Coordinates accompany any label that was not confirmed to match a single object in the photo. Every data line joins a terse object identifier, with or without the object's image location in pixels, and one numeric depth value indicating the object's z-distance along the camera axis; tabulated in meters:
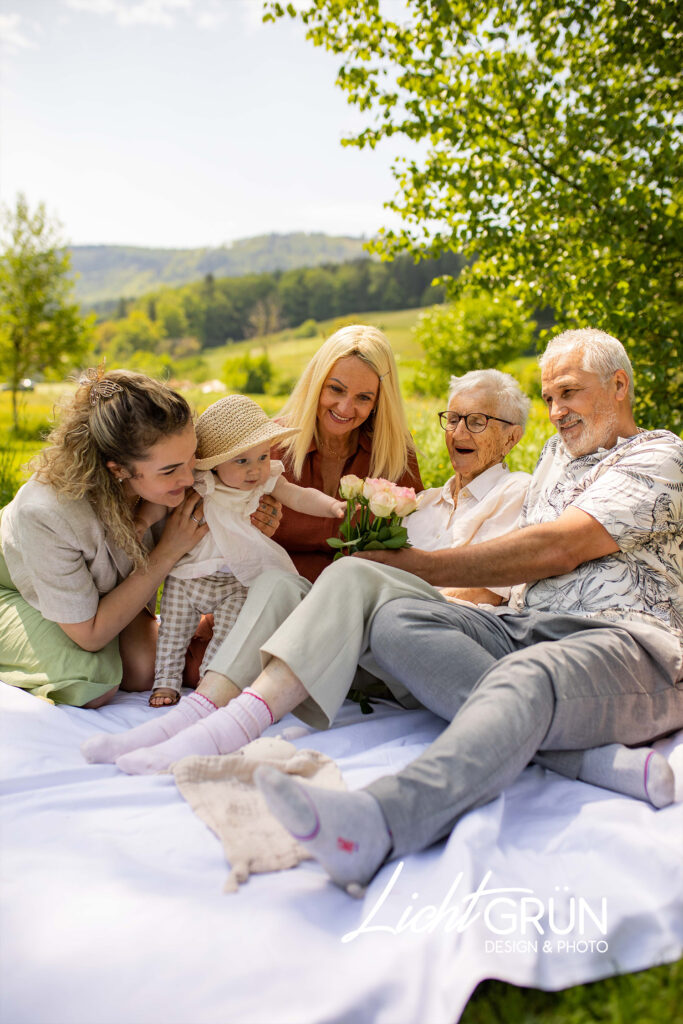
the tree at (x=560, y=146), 5.54
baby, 3.21
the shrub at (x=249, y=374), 80.06
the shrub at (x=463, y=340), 32.72
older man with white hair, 1.91
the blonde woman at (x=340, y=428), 3.86
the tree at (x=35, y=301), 31.84
